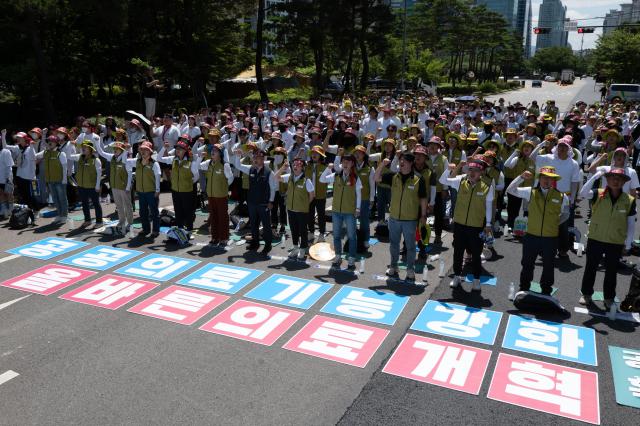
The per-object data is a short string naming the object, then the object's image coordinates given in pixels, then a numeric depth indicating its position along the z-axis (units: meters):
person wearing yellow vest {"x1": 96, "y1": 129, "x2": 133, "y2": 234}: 11.23
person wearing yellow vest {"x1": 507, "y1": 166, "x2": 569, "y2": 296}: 7.57
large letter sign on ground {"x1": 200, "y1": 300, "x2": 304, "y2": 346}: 7.00
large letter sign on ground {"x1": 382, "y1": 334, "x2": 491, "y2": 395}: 5.91
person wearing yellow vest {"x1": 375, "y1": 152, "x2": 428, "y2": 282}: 8.37
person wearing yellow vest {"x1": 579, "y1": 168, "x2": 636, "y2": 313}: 7.33
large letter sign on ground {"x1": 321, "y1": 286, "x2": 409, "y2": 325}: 7.59
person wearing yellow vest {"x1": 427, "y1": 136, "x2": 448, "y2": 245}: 10.57
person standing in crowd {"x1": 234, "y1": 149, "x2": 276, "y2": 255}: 10.01
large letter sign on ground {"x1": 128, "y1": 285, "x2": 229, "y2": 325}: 7.61
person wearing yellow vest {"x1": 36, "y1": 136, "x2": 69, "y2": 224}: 12.12
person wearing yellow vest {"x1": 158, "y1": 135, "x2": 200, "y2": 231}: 10.88
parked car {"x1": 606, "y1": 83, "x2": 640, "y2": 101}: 39.78
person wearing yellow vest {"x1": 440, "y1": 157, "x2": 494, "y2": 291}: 8.09
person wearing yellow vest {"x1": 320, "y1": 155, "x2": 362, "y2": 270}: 9.23
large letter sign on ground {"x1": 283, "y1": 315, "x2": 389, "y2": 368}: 6.47
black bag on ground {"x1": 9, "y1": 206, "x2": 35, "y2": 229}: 12.18
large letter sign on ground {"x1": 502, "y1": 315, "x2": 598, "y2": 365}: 6.50
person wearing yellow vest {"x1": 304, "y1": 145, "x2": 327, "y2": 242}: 10.03
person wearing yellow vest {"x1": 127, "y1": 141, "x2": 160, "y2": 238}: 11.00
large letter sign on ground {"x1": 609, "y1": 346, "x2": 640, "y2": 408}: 5.57
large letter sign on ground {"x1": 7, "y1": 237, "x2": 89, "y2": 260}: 10.34
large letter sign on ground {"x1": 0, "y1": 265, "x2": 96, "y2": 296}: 8.62
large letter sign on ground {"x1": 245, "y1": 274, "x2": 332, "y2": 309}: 8.14
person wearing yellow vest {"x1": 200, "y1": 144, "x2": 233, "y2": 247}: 10.55
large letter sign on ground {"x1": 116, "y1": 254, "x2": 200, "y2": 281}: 9.25
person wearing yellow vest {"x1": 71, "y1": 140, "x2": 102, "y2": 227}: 11.71
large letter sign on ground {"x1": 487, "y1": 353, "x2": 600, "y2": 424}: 5.41
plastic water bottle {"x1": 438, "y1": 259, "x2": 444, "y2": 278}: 9.02
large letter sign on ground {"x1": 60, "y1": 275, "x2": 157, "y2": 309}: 8.09
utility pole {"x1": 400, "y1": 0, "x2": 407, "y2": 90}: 43.81
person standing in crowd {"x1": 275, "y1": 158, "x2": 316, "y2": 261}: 9.76
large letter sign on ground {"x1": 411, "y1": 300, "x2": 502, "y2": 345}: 7.05
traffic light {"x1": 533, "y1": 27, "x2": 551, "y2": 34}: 50.46
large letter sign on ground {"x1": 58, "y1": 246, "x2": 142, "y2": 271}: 9.75
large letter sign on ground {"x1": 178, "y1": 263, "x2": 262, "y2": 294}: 8.75
